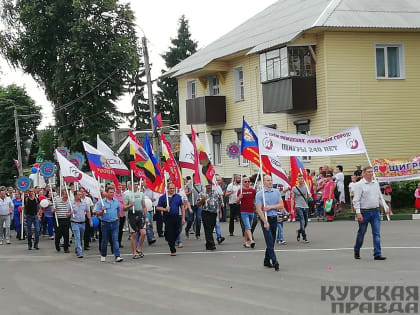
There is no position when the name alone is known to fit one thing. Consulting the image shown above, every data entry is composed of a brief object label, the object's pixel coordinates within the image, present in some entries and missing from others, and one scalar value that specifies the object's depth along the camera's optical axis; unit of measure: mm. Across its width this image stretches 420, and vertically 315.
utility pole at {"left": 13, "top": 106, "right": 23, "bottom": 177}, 48344
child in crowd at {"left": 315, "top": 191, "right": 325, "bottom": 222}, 24953
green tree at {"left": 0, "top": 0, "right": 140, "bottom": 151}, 44969
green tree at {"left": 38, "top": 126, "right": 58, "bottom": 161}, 49062
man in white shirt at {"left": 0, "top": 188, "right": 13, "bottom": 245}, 23672
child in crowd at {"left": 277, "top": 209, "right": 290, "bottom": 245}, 17641
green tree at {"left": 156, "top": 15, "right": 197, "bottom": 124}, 64312
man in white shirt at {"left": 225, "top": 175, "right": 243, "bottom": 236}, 20641
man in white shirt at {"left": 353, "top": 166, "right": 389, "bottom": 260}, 13938
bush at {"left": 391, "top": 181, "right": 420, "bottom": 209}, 25297
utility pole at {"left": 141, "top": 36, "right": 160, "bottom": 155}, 29297
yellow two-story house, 29875
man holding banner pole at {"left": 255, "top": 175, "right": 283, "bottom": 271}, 13262
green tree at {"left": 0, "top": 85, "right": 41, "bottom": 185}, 60156
